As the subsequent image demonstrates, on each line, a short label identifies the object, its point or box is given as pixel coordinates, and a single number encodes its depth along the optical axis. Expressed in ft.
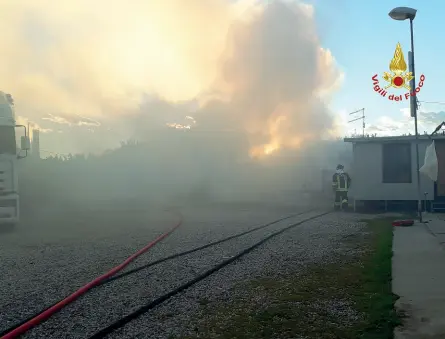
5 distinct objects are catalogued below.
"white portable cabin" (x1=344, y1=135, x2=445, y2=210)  62.44
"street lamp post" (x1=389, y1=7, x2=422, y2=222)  45.07
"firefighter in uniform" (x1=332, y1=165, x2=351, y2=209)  65.26
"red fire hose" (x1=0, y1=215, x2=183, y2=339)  16.60
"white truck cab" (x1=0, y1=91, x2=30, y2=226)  49.11
